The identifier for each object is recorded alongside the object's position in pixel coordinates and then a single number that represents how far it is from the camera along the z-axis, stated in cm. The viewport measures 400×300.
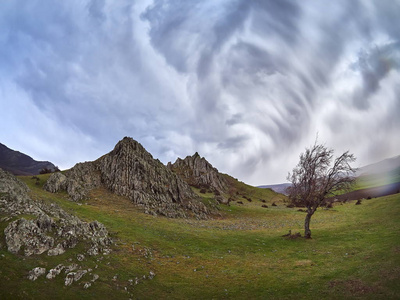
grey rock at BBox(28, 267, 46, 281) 1556
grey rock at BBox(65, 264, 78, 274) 1787
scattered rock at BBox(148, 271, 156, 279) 2166
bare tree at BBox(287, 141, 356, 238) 3950
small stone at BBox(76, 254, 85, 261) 2077
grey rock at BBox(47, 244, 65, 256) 1956
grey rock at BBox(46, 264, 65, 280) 1644
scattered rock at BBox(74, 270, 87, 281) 1750
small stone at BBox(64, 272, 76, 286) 1646
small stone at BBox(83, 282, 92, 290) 1682
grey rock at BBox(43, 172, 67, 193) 5373
